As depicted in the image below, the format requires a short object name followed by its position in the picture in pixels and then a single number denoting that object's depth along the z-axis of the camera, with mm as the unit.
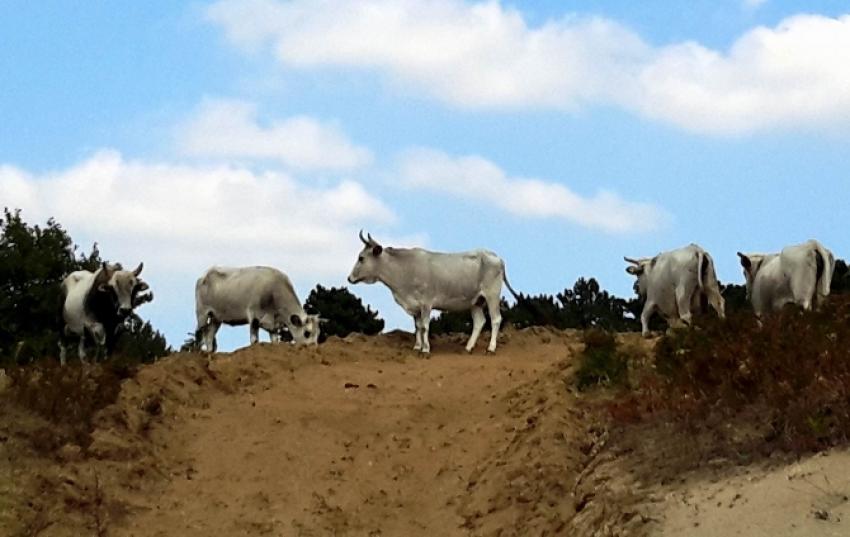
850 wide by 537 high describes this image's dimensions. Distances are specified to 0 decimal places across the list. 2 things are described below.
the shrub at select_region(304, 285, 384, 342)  37156
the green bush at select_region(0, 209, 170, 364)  37688
